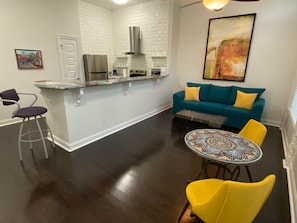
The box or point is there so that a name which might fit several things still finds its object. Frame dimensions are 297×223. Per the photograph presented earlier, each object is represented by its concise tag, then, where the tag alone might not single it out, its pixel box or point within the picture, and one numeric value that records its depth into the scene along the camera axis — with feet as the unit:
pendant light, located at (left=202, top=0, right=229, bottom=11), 7.41
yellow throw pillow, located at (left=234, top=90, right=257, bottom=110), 12.69
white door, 15.31
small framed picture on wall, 12.71
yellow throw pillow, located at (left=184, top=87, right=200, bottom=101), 15.12
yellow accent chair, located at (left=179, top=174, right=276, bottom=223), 3.21
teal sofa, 12.05
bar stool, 7.71
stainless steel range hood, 17.49
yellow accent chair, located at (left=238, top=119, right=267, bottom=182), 6.09
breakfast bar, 8.86
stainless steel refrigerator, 17.27
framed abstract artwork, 13.69
